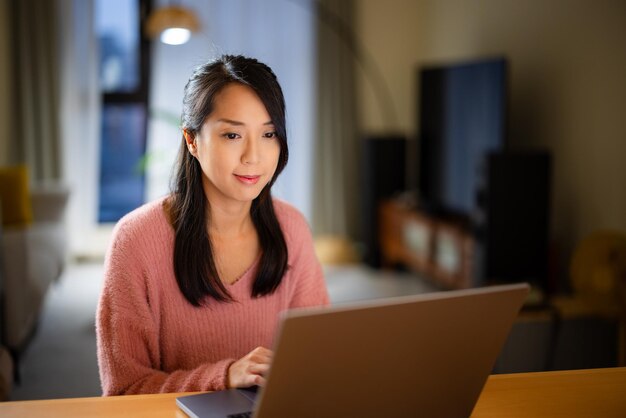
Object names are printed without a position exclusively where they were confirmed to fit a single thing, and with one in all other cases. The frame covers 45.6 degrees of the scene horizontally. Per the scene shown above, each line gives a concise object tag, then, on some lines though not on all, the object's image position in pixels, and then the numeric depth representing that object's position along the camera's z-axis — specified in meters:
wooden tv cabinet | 3.85
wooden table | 1.08
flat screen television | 3.70
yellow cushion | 3.81
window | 5.23
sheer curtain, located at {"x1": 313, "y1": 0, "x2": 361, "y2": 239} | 5.26
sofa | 3.09
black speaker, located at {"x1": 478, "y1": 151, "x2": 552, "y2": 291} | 3.40
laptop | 0.84
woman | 1.33
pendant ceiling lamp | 4.11
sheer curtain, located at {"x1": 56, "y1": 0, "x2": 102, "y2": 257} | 5.02
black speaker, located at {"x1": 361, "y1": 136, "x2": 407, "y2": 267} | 4.89
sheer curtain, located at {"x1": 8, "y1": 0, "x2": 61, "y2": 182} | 4.91
